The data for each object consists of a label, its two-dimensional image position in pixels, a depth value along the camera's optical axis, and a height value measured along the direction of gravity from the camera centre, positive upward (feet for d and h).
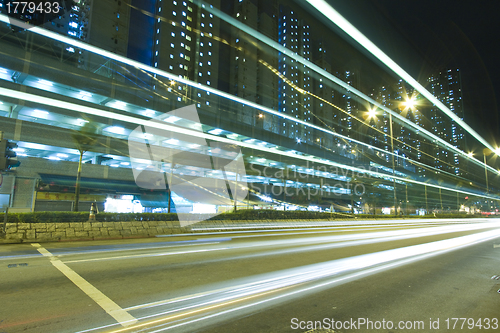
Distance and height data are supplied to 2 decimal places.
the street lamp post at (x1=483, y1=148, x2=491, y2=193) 104.32 +21.18
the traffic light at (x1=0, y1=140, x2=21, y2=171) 31.30 +5.22
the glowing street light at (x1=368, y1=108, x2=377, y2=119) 80.18 +27.26
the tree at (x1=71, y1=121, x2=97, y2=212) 68.13 +18.44
